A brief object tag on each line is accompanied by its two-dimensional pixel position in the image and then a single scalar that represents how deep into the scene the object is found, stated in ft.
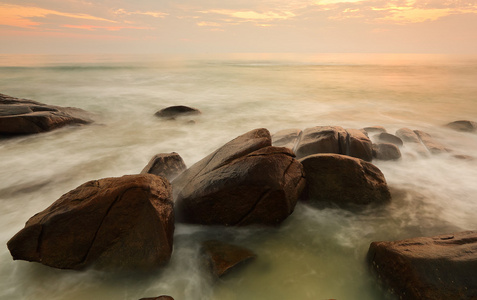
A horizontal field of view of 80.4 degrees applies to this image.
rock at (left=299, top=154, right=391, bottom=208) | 15.93
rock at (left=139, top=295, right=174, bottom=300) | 9.25
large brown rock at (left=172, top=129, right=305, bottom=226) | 13.19
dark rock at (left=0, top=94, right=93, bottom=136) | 30.27
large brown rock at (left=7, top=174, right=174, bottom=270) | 11.12
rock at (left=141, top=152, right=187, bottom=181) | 17.98
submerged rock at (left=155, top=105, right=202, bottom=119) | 41.50
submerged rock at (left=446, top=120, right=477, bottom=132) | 32.27
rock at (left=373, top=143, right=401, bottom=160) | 23.34
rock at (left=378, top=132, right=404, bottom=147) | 26.11
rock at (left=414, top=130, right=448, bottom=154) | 25.35
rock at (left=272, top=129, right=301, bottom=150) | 24.59
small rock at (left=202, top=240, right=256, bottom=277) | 11.34
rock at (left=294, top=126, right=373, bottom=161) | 20.99
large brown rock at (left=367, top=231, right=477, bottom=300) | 8.79
